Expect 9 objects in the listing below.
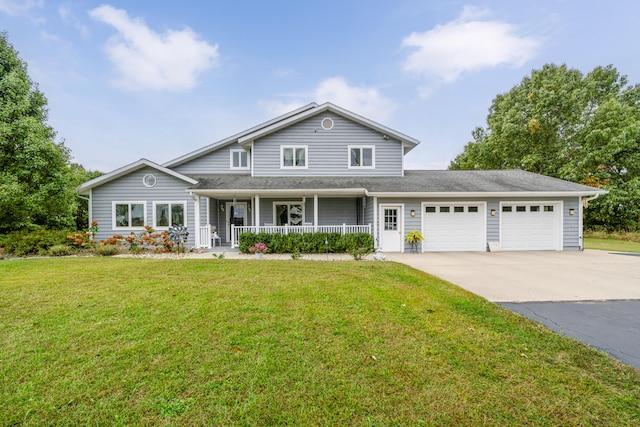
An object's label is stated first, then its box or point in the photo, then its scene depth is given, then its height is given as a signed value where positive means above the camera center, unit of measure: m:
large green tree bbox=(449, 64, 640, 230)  19.02 +6.31
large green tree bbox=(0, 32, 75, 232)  11.36 +2.31
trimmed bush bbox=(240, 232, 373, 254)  10.48 -1.25
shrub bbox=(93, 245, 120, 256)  9.99 -1.43
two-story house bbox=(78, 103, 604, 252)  11.48 +0.65
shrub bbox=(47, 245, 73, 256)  9.62 -1.37
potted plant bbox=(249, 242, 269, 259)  9.55 -1.41
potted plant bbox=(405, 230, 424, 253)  11.15 -1.24
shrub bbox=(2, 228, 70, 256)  9.58 -1.04
